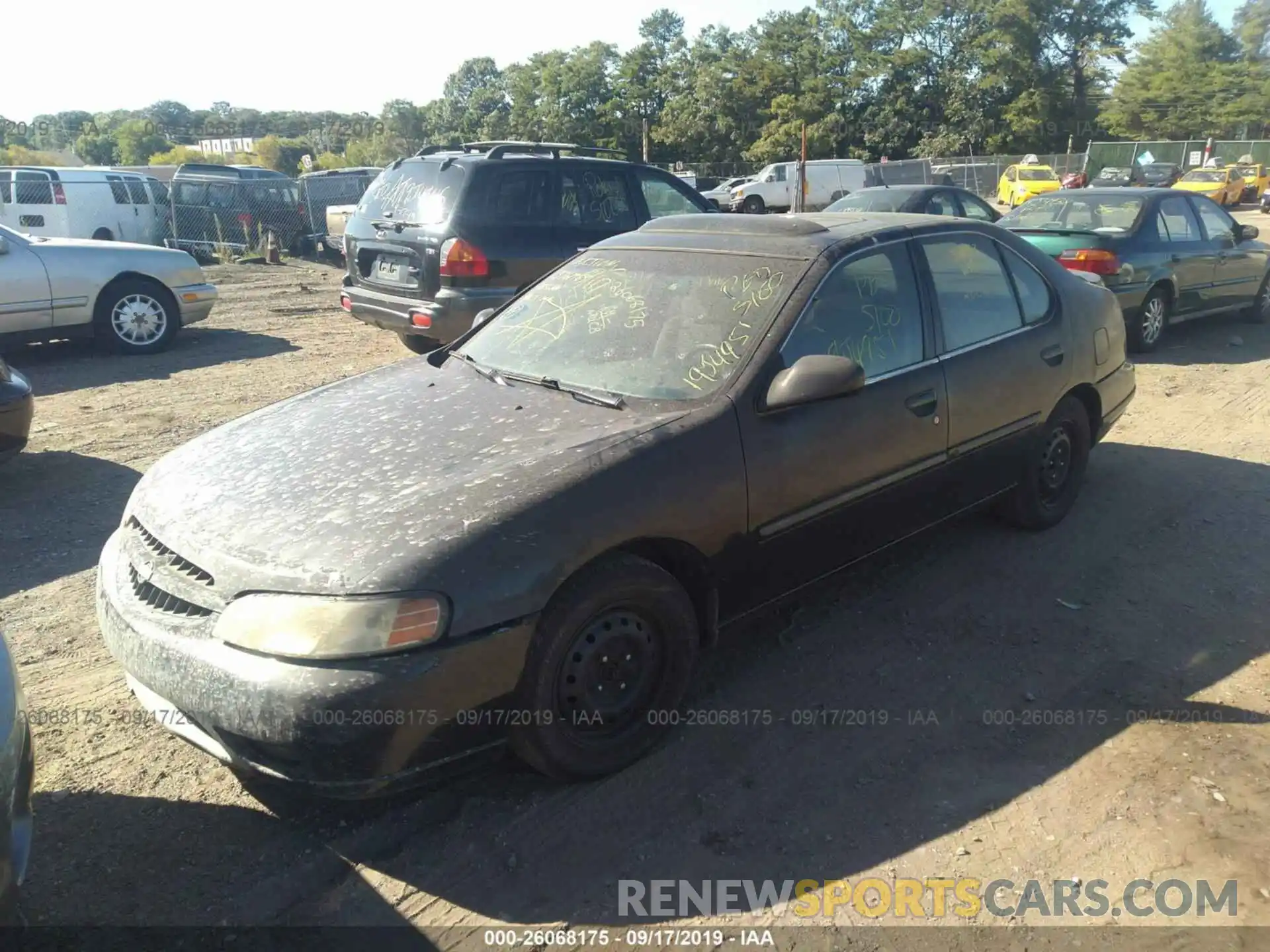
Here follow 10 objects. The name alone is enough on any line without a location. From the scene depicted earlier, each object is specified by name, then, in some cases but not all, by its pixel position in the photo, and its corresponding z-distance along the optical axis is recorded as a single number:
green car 8.98
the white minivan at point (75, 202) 16.69
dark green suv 7.72
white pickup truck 31.59
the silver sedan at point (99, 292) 8.77
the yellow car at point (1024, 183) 32.47
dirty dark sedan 2.59
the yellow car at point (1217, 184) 31.80
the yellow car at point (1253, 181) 35.25
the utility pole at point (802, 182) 15.97
